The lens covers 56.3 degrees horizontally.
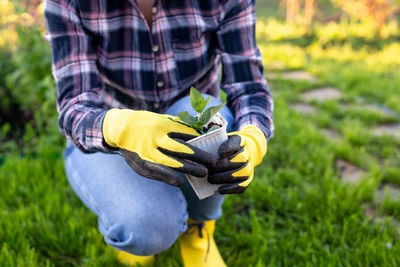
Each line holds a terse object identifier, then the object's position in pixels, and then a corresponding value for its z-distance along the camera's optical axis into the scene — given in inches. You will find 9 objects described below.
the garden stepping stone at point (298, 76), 140.6
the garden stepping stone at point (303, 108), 112.5
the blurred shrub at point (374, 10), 186.9
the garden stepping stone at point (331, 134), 95.6
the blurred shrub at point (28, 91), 87.8
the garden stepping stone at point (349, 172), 77.1
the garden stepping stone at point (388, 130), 94.6
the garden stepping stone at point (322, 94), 120.9
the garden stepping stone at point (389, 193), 70.0
